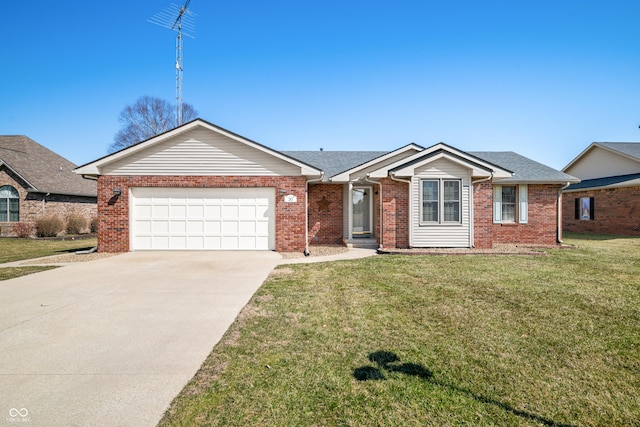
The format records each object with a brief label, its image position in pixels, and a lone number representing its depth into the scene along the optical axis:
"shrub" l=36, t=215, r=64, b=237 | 18.44
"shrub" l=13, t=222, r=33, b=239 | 18.92
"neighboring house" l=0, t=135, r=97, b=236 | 19.33
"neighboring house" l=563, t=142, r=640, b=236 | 18.00
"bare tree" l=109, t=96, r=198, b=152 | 30.64
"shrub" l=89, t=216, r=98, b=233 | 21.61
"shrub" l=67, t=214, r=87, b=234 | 20.14
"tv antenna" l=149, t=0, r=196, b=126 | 17.19
